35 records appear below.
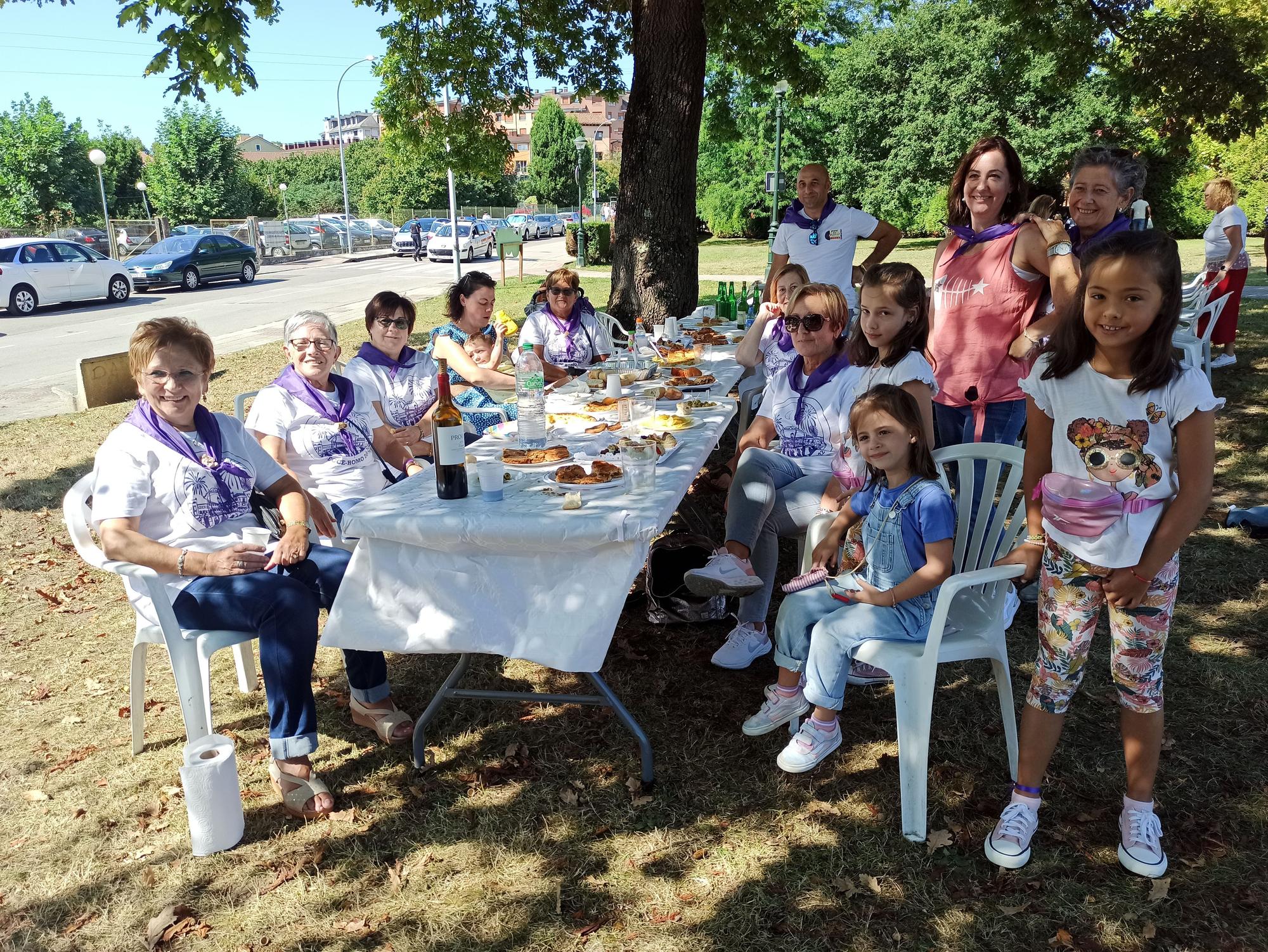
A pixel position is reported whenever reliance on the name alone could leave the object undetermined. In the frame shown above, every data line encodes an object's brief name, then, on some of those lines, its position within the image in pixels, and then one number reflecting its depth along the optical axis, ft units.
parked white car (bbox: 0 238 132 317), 56.75
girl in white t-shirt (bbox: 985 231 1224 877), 7.47
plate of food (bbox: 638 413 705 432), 13.03
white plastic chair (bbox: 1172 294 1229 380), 18.72
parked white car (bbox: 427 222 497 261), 96.99
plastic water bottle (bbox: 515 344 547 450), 12.35
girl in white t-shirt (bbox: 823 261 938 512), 11.03
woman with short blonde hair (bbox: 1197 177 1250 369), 28.25
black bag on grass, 13.80
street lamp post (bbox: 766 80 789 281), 66.28
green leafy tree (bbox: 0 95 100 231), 123.65
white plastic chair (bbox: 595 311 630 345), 23.49
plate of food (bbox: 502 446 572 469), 10.92
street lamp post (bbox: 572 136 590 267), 84.07
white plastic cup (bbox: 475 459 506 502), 9.58
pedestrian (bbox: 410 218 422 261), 105.19
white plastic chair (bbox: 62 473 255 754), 9.55
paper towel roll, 8.93
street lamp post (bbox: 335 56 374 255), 113.91
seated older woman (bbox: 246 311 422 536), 12.11
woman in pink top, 12.59
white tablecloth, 8.79
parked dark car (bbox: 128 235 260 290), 70.90
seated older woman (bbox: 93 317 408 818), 9.59
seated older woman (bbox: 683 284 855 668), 11.94
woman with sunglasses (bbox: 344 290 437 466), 14.58
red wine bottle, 9.39
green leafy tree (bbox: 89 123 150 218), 143.54
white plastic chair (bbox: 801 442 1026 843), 8.89
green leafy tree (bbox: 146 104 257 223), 131.64
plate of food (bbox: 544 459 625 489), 9.75
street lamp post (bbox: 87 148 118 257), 85.92
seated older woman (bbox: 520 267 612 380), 19.40
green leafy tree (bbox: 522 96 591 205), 213.46
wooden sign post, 55.47
